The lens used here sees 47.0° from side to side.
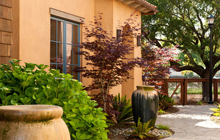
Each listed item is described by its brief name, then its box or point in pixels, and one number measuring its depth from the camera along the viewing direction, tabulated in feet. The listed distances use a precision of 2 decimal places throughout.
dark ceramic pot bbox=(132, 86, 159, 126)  21.01
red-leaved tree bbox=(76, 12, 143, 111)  20.98
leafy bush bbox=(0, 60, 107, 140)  10.09
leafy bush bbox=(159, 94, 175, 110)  36.55
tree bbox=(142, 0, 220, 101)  47.34
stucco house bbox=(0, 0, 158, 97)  19.10
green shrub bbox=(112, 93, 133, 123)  24.00
